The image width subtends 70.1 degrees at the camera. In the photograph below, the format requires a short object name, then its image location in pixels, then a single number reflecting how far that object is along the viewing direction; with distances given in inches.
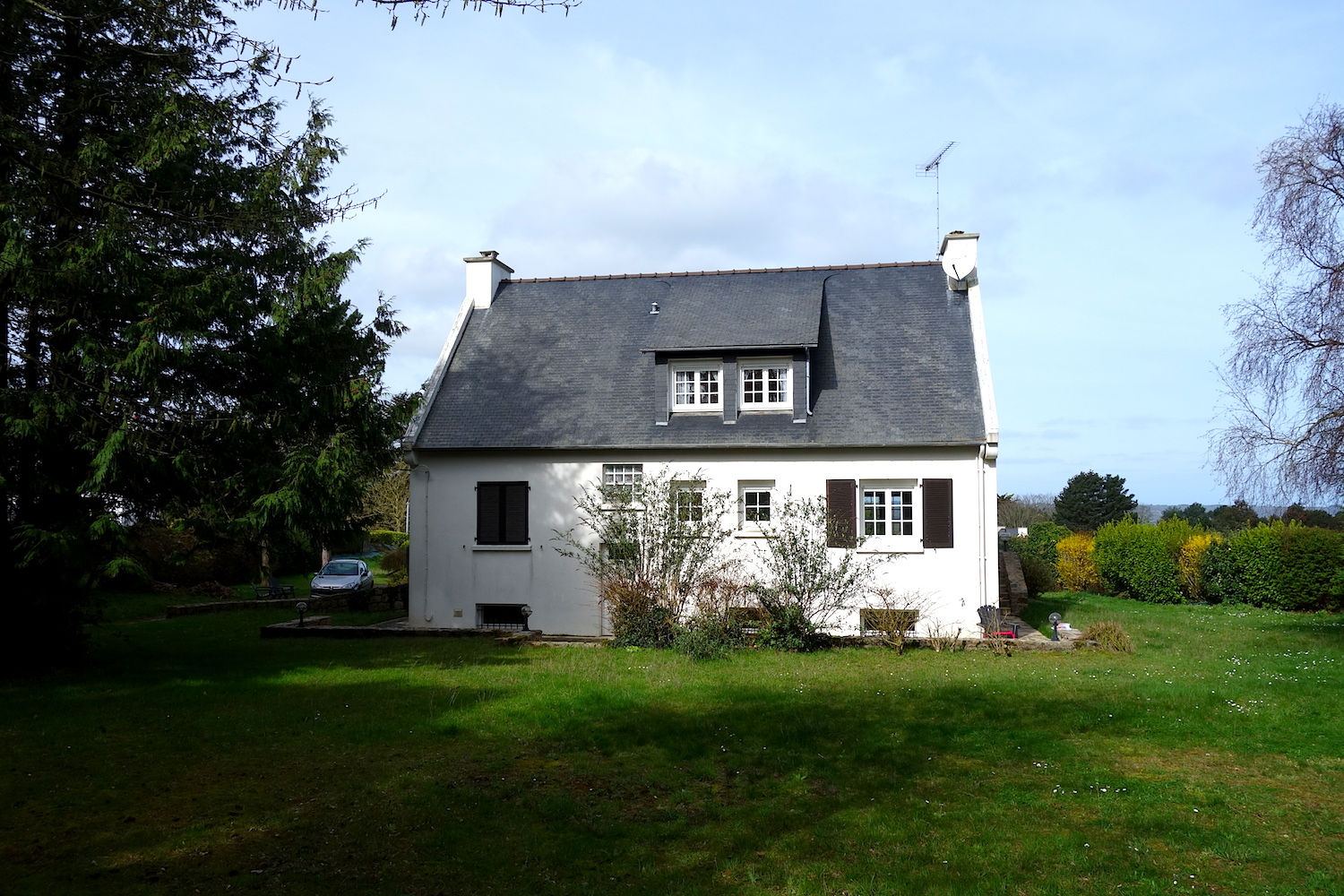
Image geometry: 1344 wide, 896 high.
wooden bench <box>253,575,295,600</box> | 1152.8
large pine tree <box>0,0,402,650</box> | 349.7
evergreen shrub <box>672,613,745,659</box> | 616.4
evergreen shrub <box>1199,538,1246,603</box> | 1027.9
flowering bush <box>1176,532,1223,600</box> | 1071.6
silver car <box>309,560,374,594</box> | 1173.7
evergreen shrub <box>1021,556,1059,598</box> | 1128.2
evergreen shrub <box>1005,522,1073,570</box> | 1417.3
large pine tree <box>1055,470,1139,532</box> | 2338.8
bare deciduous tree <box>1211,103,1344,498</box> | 634.2
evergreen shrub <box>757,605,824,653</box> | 648.4
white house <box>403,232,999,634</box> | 733.3
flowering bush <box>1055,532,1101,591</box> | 1268.5
